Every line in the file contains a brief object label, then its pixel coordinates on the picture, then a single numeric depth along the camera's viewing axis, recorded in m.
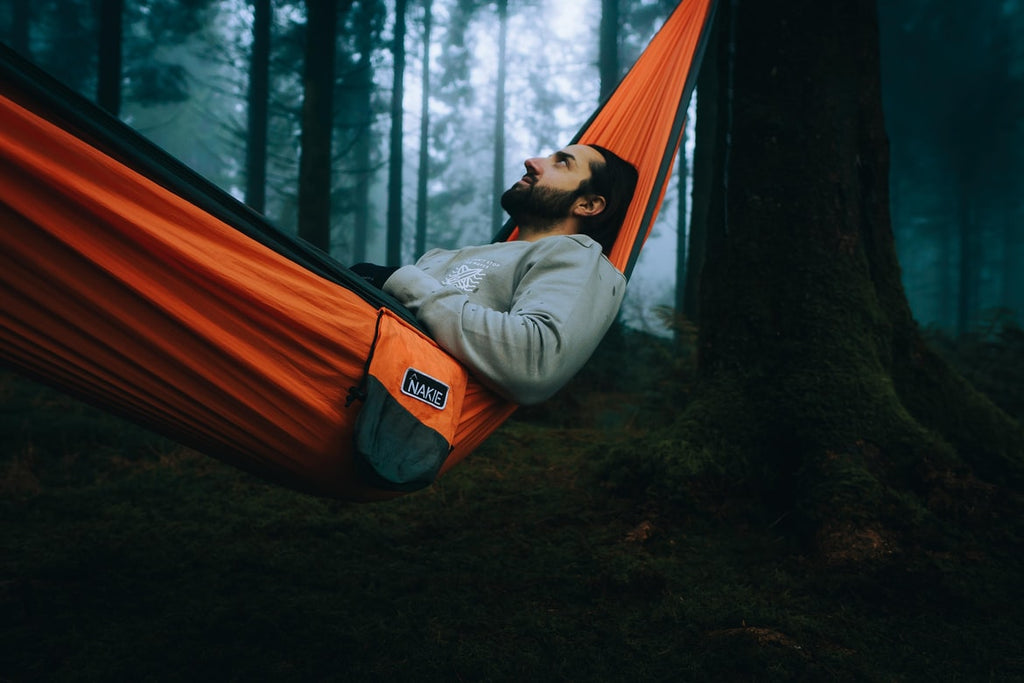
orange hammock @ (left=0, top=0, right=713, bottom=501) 0.95
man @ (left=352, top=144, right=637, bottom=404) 1.29
